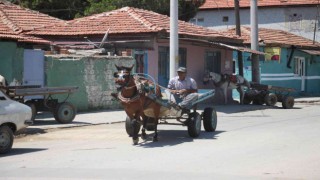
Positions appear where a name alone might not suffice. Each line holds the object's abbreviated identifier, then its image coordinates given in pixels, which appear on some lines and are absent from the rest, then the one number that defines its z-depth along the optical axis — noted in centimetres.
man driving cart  1465
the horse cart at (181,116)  1382
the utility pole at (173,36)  2180
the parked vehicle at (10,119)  1212
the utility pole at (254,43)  2903
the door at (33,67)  2117
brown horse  1279
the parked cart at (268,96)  2728
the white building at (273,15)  4794
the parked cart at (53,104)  1795
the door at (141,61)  2539
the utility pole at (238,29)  3046
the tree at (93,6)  3809
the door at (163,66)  2608
